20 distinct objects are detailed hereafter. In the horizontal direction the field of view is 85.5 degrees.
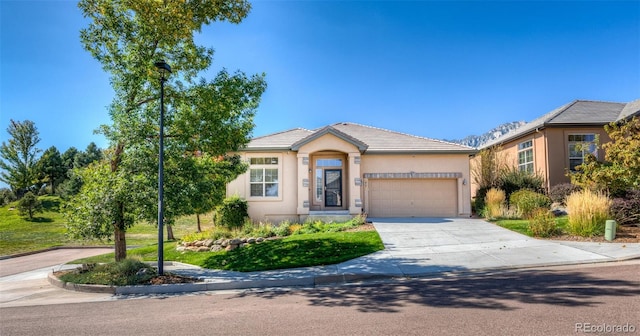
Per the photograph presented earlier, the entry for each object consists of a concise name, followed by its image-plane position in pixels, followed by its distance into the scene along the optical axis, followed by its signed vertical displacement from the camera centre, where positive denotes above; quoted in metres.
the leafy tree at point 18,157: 33.31 +3.58
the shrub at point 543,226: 11.77 -1.24
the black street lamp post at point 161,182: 8.94 +0.27
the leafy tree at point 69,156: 41.53 +4.57
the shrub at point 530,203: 15.62 -0.59
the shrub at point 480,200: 18.25 -0.52
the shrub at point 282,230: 14.77 -1.67
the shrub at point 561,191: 16.98 -0.06
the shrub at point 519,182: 18.33 +0.43
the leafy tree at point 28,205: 27.89 -0.89
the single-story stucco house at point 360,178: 17.75 +0.68
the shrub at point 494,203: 16.41 -0.63
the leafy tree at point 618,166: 11.54 +0.83
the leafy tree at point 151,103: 9.58 +2.71
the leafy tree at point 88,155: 40.79 +4.73
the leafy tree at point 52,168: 36.21 +2.89
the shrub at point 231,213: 16.17 -1.00
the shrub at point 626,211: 12.22 -0.77
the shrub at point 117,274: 8.69 -2.14
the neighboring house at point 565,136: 18.66 +2.94
